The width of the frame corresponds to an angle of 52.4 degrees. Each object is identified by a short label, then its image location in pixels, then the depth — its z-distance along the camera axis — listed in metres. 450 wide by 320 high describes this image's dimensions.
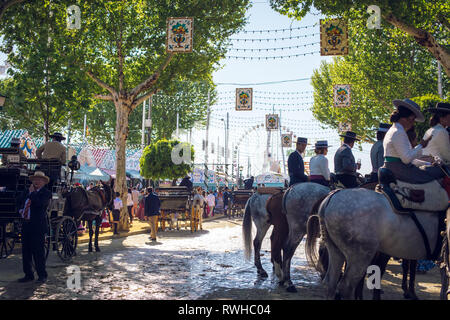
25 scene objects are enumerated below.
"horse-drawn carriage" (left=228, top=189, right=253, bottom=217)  28.59
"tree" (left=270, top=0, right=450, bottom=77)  12.51
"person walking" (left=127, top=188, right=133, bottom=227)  23.43
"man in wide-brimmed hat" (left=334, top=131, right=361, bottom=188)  8.41
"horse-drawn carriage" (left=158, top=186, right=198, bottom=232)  19.67
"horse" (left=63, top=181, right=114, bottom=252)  11.98
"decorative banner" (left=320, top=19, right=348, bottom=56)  15.30
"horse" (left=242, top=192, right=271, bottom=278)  9.71
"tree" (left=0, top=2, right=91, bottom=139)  14.19
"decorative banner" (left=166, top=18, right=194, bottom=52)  15.70
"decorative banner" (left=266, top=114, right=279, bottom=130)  34.00
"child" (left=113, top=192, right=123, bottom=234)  18.48
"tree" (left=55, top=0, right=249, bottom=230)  18.41
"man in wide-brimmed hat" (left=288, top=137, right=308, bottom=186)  9.11
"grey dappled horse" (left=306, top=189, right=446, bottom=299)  5.26
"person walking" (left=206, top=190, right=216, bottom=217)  31.97
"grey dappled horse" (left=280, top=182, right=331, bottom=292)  8.09
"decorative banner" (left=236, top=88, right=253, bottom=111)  25.56
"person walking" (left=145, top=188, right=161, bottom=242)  16.52
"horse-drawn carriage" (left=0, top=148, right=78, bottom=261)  9.72
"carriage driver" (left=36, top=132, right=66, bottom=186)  11.36
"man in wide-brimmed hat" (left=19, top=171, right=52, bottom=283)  8.26
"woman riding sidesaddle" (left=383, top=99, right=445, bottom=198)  5.55
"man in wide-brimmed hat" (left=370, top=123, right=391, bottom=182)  9.30
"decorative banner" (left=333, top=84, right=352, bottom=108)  24.98
